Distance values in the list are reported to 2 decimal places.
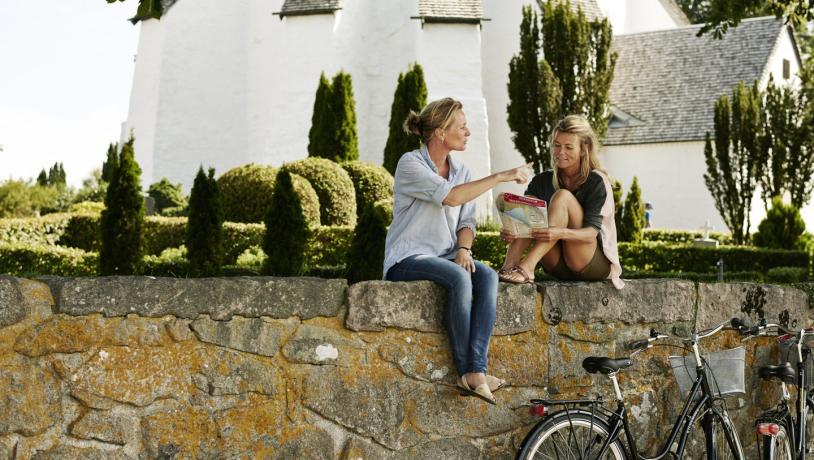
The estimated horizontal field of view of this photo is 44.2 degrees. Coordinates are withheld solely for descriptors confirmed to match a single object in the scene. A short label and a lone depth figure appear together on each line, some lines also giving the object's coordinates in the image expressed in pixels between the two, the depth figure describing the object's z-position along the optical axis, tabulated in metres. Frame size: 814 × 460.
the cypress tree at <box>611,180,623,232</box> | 19.33
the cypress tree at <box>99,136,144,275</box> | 9.38
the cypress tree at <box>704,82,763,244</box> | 21.77
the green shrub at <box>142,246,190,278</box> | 10.30
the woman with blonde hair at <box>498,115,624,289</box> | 5.07
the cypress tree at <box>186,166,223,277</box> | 9.54
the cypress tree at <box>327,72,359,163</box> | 21.95
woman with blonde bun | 4.47
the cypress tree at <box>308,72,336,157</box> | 21.89
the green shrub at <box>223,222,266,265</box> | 14.28
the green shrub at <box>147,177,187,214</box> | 23.11
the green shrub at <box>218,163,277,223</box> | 16.83
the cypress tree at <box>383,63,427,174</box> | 21.77
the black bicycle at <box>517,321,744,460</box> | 4.52
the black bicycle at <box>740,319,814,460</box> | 5.32
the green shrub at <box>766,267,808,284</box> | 12.70
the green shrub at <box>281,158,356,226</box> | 16.81
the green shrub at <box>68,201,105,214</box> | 19.50
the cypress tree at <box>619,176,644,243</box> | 19.22
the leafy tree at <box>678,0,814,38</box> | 8.26
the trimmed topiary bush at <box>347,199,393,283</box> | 7.64
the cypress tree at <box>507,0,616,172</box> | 22.75
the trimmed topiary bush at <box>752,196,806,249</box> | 18.84
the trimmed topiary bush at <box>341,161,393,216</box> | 18.61
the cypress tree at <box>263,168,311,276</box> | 8.57
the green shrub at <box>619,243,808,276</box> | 16.56
